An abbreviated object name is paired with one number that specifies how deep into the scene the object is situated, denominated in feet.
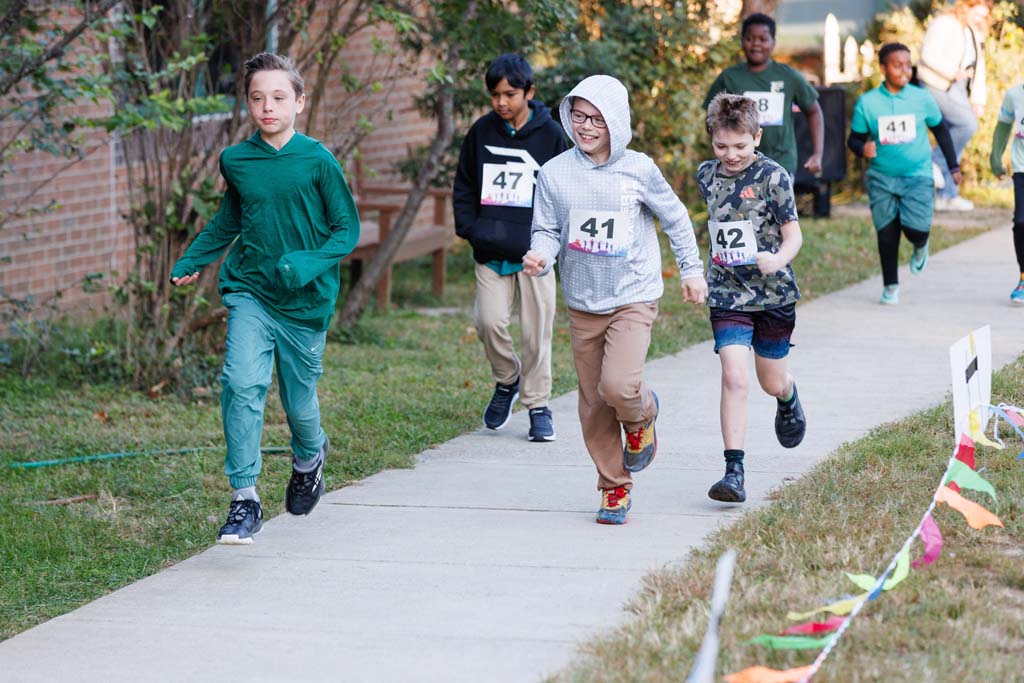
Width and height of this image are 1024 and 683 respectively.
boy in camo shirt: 37.50
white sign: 35.24
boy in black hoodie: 45.55
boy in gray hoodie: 35.76
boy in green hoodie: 34.63
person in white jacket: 99.60
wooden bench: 78.69
